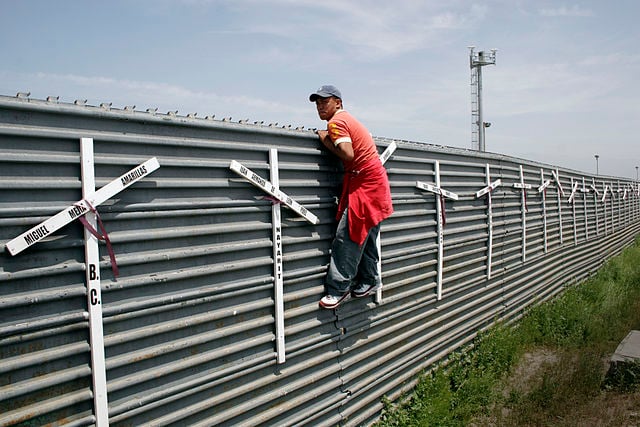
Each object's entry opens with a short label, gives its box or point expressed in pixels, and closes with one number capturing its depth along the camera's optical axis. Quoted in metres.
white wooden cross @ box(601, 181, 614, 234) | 14.75
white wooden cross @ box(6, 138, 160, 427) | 2.78
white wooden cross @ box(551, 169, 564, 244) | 10.62
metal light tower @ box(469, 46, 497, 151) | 32.38
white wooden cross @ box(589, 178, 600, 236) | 13.51
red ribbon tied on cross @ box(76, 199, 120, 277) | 2.76
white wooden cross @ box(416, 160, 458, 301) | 6.16
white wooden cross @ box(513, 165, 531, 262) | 8.79
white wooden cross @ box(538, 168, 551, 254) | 9.80
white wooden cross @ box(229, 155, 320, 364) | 3.83
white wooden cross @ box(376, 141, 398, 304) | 5.03
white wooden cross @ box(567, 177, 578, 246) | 11.61
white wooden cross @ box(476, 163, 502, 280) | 7.48
